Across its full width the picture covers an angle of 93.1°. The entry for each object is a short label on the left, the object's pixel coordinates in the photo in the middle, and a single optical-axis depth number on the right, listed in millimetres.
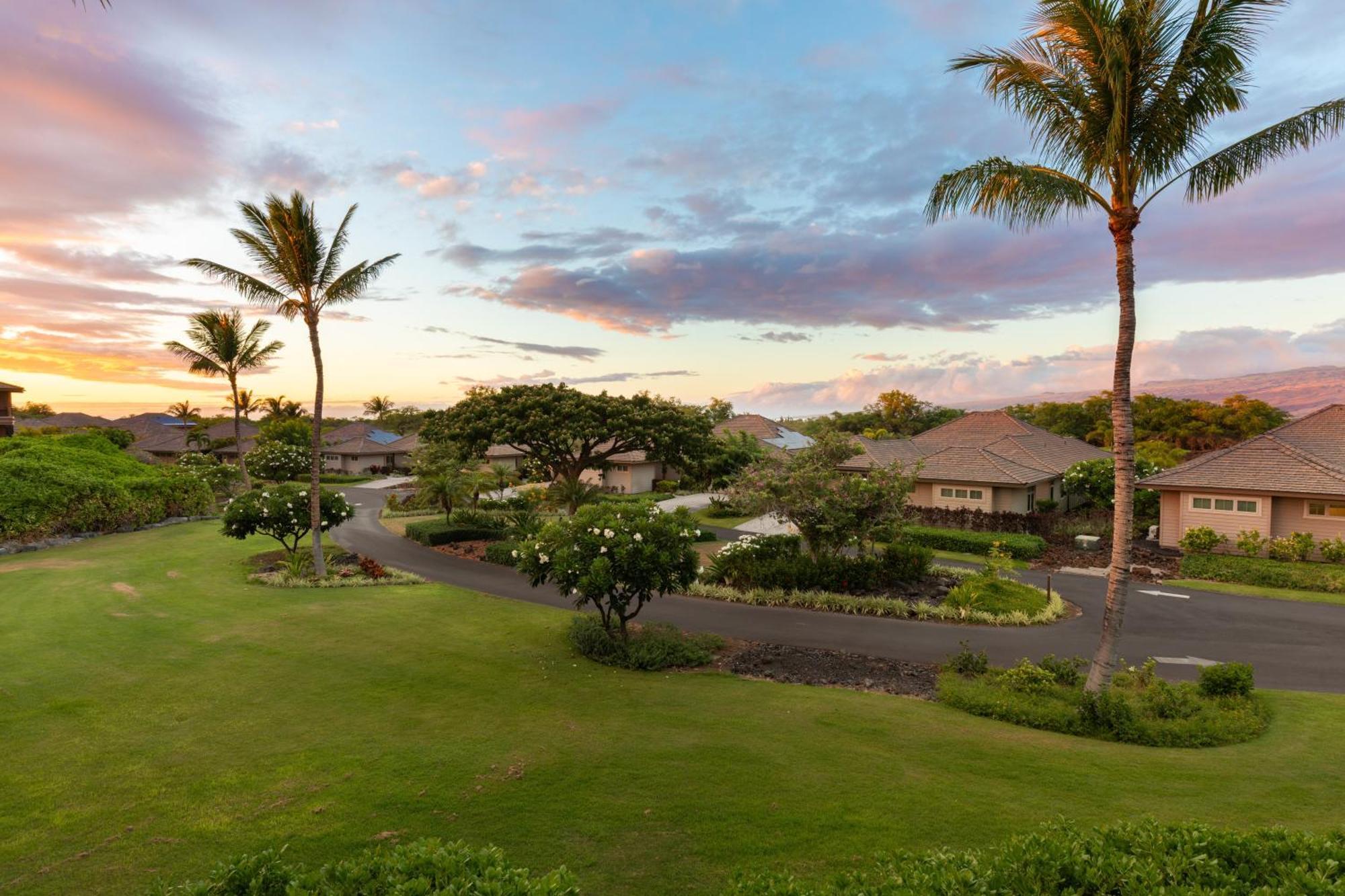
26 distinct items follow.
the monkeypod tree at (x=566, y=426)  31844
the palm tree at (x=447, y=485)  31969
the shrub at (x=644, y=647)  13266
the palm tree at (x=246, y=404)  78875
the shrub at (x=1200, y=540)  25484
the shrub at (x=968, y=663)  13117
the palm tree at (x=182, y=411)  93188
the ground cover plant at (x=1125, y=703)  9984
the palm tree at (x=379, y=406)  115188
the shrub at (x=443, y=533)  29844
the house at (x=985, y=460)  32875
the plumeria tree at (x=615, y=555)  13164
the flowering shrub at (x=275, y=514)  21828
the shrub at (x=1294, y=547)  23797
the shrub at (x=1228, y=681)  11312
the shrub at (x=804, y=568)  20766
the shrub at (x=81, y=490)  26656
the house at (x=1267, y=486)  24500
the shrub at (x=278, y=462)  55219
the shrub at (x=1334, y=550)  23031
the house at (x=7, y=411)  53375
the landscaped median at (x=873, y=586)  18422
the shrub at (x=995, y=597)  18406
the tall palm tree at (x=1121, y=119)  10047
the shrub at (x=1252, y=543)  24719
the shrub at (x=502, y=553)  25438
